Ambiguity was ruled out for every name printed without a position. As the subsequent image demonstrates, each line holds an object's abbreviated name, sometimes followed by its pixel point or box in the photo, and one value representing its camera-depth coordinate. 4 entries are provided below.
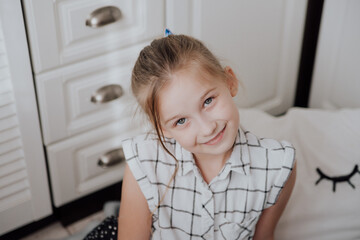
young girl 0.90
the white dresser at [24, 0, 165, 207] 1.20
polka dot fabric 1.24
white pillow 1.21
